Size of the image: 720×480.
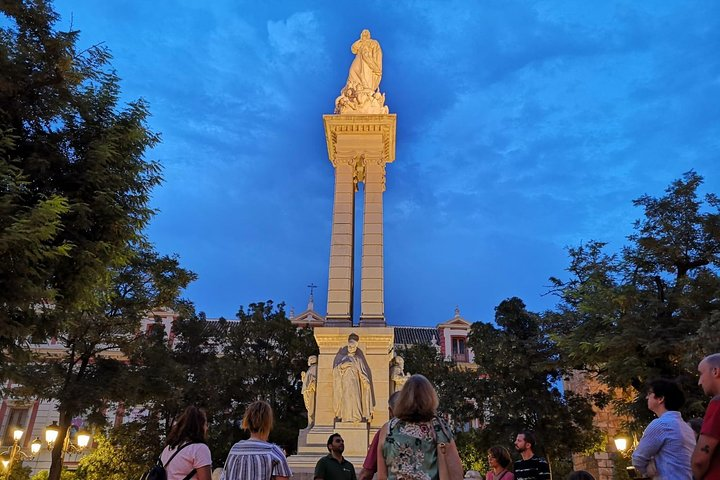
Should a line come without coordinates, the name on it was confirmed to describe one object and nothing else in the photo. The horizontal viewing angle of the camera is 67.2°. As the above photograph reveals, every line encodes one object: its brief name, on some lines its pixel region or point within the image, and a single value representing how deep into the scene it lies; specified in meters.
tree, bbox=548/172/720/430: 13.53
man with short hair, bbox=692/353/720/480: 3.29
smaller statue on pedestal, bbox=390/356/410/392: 14.91
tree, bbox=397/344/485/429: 22.83
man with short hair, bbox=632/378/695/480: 3.86
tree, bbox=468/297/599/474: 20.91
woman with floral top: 3.41
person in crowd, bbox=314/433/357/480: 5.96
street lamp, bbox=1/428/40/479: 14.80
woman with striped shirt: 4.10
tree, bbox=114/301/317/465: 23.61
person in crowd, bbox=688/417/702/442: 4.96
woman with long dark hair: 4.12
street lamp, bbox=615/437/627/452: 16.09
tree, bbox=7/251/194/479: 15.30
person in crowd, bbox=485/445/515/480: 5.62
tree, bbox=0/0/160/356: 7.13
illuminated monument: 14.02
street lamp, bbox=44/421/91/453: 13.29
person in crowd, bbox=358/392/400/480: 3.95
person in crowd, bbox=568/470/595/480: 4.46
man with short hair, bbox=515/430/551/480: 5.73
